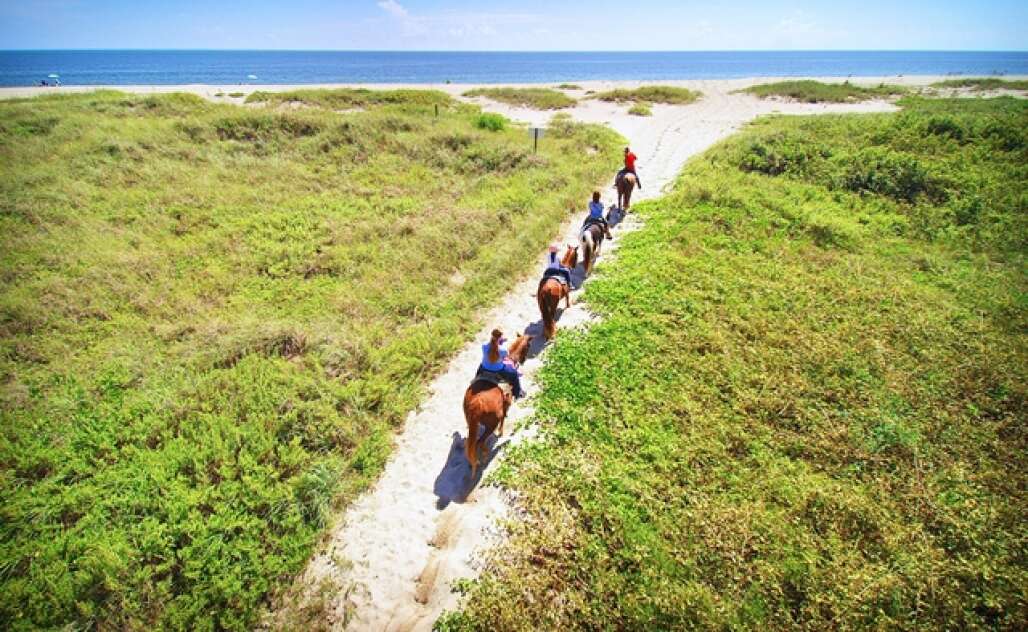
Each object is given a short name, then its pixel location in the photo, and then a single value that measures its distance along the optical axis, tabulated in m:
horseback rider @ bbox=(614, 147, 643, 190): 15.94
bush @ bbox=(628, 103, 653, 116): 37.47
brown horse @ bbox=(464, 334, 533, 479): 6.30
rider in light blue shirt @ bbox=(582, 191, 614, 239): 12.70
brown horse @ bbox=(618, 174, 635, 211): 15.81
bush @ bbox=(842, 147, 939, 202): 16.20
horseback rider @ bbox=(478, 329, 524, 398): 6.73
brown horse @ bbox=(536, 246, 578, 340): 9.15
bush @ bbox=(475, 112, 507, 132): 28.61
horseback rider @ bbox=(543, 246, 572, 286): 9.39
